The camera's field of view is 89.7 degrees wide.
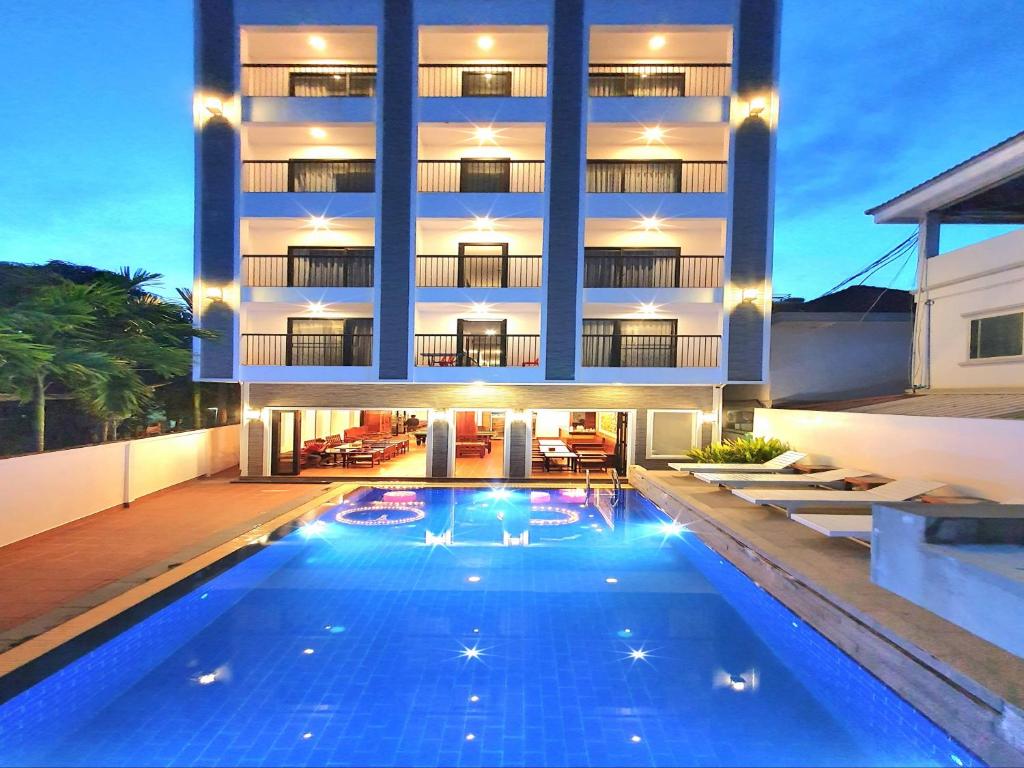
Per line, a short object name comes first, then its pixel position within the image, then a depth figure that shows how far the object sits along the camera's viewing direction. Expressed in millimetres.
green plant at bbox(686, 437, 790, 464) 14078
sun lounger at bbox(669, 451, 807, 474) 12922
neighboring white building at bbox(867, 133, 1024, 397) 10884
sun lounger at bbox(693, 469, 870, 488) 11180
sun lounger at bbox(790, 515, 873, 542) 7199
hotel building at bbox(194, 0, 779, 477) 14617
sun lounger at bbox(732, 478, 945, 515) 9188
